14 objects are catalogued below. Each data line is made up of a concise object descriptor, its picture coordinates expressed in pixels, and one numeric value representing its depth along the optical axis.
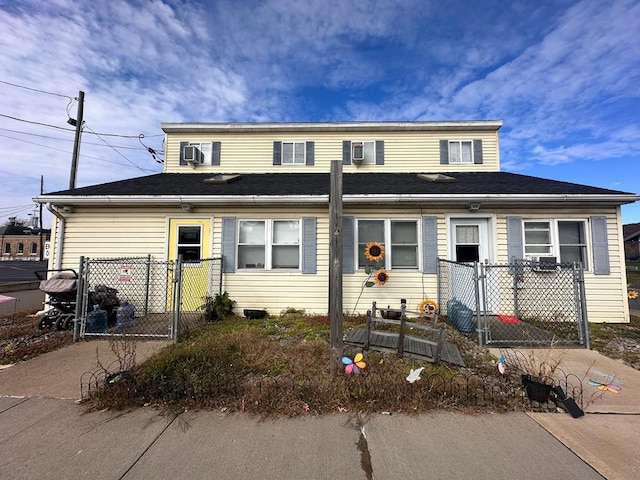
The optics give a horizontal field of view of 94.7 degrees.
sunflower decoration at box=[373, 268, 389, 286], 6.82
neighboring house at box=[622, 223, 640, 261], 31.89
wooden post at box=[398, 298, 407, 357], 4.12
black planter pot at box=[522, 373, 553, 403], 3.11
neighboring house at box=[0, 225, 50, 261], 50.38
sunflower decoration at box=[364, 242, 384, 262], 6.77
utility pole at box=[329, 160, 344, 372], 3.73
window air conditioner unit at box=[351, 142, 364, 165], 10.03
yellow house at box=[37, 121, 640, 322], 6.90
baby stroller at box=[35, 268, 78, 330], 5.98
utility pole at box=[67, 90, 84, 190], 12.63
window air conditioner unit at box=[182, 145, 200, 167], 10.23
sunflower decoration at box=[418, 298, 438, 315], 6.85
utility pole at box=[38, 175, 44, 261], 37.15
